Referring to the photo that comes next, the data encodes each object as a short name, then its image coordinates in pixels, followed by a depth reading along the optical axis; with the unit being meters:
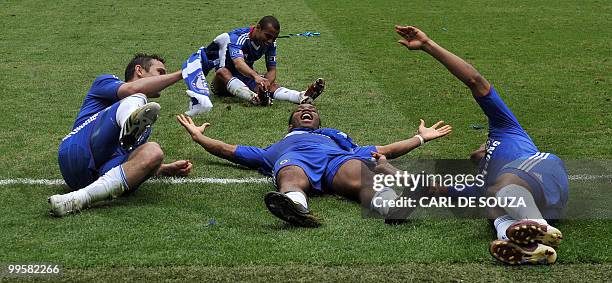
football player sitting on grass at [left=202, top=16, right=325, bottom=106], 21.16
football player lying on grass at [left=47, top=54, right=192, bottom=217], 13.23
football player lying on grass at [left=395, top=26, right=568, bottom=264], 10.84
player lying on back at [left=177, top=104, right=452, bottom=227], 12.65
